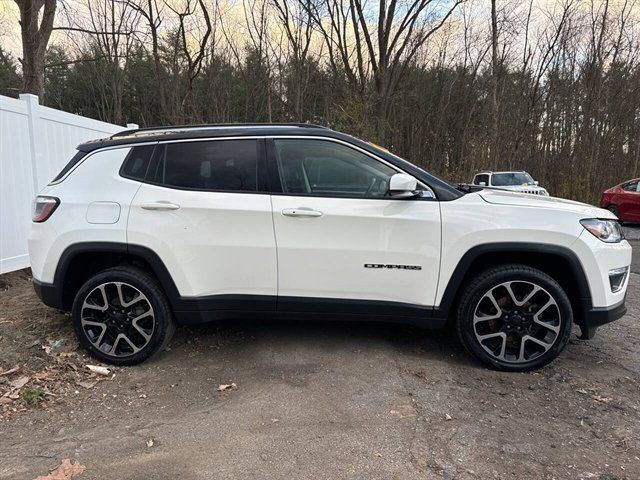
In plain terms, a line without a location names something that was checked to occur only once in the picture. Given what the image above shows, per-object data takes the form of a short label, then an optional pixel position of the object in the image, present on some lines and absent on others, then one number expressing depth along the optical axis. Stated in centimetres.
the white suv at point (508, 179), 1568
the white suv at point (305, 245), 341
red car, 1328
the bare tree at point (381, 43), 1614
